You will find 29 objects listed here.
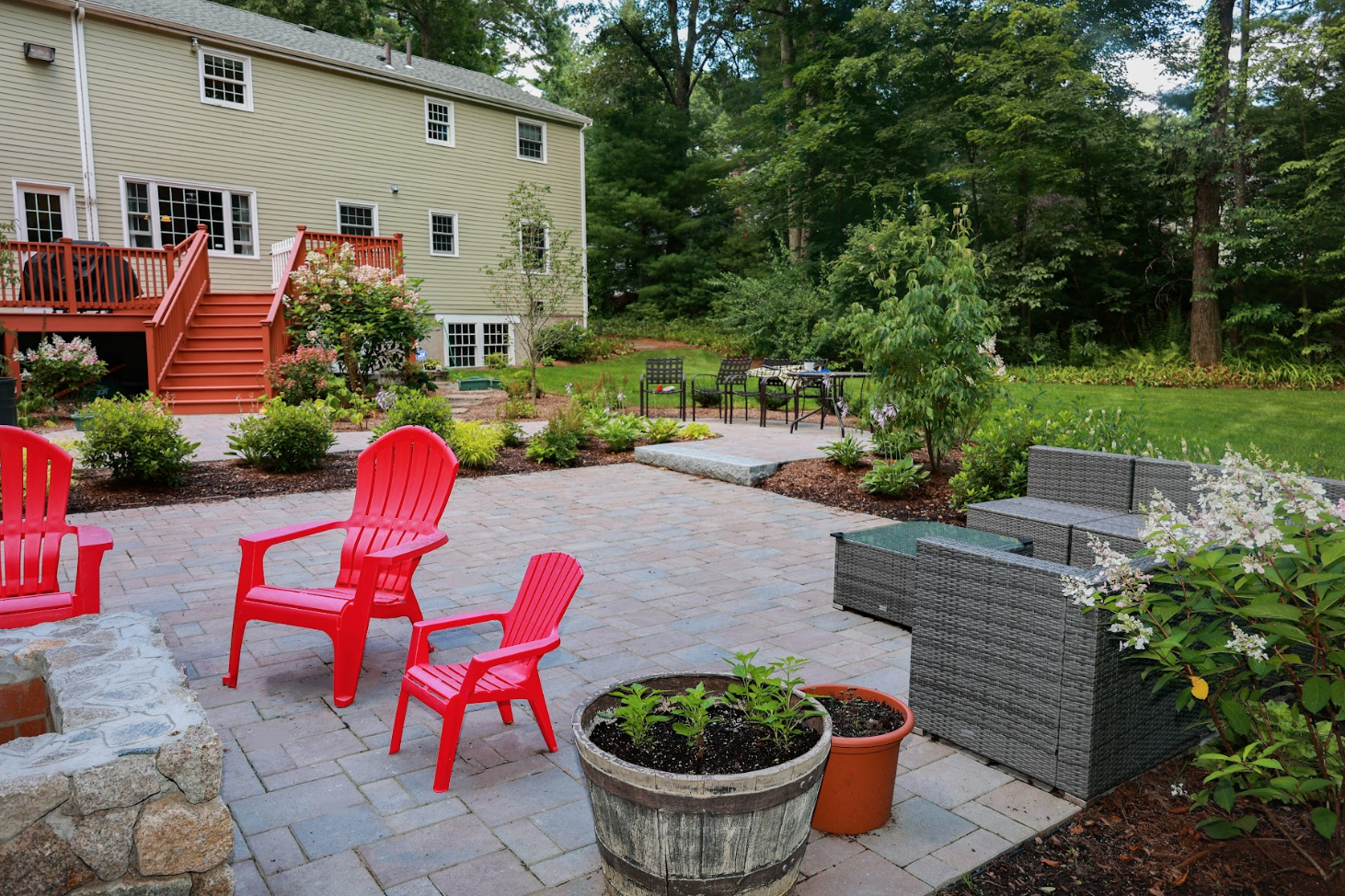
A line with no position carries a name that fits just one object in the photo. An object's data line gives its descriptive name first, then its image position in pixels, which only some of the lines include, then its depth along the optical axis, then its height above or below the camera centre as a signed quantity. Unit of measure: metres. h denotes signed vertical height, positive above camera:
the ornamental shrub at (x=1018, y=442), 5.89 -0.68
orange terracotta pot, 2.43 -1.27
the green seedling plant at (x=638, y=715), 2.13 -0.94
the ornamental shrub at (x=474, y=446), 8.80 -1.07
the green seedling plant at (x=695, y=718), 2.11 -0.93
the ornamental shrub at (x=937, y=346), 6.88 -0.02
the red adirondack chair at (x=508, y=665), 2.75 -1.10
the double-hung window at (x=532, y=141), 20.12 +4.77
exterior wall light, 13.56 +4.57
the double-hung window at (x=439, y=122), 18.66 +4.80
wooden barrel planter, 1.89 -1.09
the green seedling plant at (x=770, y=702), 2.16 -0.93
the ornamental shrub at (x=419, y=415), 8.71 -0.74
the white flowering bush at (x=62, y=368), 11.30 -0.36
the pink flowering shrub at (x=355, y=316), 12.38 +0.39
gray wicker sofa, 4.31 -0.89
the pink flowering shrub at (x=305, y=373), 11.82 -0.43
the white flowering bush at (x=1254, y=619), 1.99 -0.69
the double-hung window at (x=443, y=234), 18.89 +2.41
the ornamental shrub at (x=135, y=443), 7.21 -0.87
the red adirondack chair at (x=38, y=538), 3.44 -0.84
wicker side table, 4.19 -1.13
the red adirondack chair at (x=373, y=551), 3.36 -0.91
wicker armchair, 2.59 -1.08
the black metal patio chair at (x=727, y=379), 13.02 -0.55
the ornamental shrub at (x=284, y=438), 8.14 -0.92
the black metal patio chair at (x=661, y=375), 12.85 -0.50
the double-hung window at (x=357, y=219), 17.62 +2.56
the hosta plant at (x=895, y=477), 7.08 -1.12
